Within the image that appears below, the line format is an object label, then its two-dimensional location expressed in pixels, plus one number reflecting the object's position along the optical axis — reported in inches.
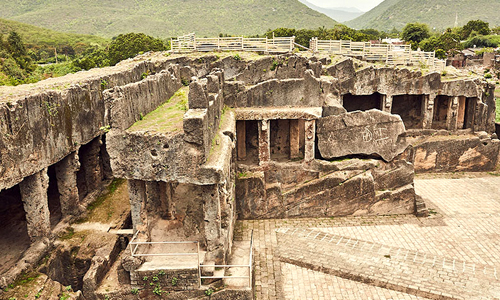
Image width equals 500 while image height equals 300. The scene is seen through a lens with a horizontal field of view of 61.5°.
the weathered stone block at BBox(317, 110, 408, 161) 591.2
